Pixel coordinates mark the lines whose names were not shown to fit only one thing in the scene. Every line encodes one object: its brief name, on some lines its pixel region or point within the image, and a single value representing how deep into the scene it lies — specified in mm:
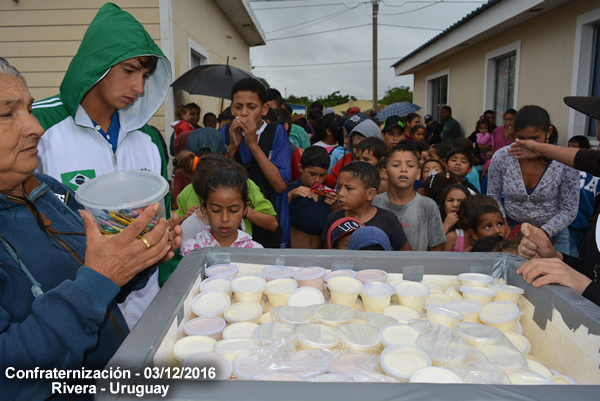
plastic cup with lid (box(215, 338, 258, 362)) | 1055
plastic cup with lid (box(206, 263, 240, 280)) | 1452
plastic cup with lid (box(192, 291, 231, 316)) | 1259
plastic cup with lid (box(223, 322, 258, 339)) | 1161
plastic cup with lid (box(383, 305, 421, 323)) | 1276
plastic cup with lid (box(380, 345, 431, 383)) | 954
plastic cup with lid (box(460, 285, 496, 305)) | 1324
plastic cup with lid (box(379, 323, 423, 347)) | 1093
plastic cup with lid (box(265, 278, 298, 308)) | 1357
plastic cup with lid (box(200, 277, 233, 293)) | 1388
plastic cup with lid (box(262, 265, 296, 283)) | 1452
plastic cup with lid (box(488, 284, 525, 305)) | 1320
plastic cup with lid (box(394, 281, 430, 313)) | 1327
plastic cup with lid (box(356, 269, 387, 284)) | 1436
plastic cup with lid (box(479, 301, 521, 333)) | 1219
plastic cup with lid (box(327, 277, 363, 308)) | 1335
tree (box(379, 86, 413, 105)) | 35531
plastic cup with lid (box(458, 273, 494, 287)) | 1394
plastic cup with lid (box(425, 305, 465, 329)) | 1228
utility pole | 15516
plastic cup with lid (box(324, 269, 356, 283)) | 1453
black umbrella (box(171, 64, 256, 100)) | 5539
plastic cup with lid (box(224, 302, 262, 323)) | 1249
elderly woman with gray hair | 900
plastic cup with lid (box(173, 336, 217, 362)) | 1065
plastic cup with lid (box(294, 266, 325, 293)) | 1431
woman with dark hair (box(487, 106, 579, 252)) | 3111
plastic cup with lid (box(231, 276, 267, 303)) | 1351
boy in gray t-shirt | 3000
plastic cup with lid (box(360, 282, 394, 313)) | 1326
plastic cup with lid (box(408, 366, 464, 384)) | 917
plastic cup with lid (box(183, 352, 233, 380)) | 967
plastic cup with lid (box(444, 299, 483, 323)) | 1256
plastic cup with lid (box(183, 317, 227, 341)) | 1153
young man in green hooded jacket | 1729
